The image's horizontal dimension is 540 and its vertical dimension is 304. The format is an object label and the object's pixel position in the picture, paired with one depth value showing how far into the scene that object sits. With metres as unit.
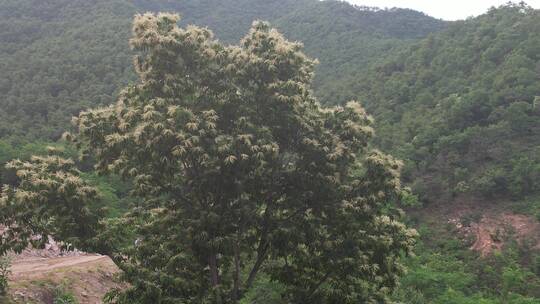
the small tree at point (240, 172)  11.01
